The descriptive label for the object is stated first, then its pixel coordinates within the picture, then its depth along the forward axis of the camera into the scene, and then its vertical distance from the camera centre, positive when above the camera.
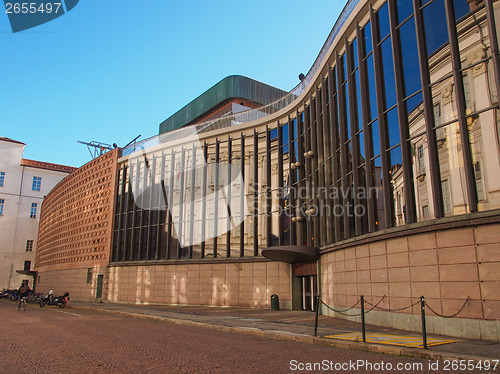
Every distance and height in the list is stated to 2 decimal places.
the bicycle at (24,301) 26.39 -1.23
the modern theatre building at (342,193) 12.70 +4.61
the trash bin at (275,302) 25.67 -1.26
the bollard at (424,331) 9.50 -1.12
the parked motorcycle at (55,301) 30.56 -1.42
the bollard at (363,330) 10.83 -1.25
